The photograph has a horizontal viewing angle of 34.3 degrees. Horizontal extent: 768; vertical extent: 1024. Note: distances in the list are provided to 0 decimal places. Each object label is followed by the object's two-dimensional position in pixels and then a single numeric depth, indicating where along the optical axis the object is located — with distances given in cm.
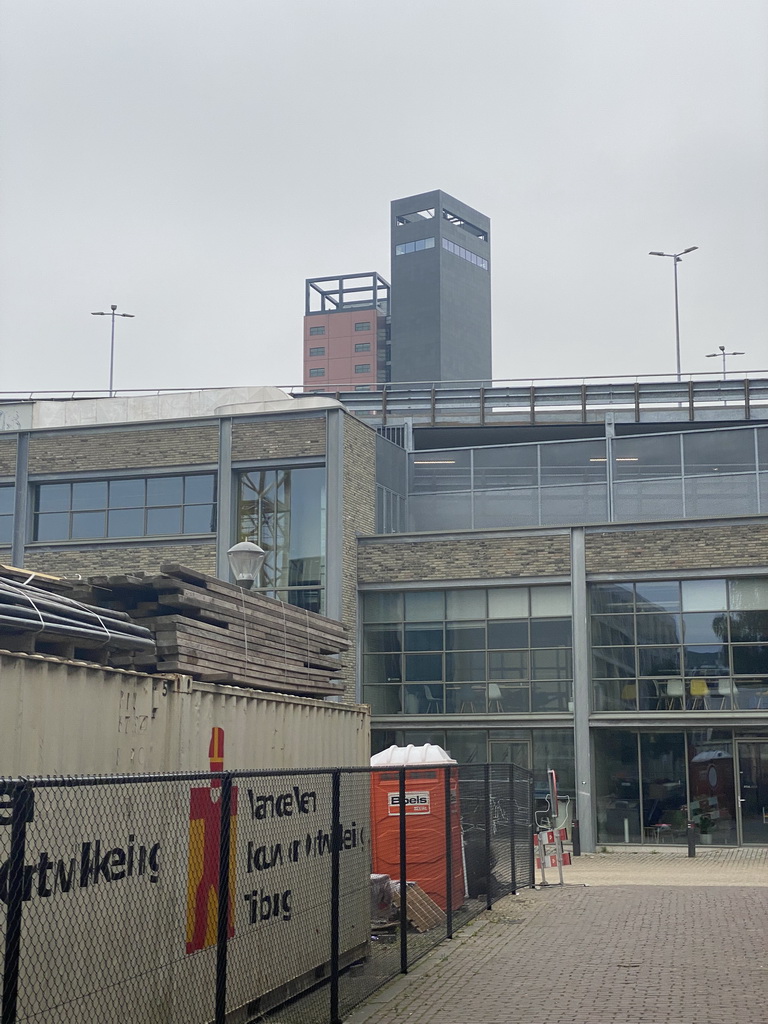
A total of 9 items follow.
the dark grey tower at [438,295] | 9950
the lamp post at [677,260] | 6778
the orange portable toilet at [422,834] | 1471
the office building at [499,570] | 2734
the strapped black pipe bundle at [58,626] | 844
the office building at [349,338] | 11081
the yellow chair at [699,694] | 2742
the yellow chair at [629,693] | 2789
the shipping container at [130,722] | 716
